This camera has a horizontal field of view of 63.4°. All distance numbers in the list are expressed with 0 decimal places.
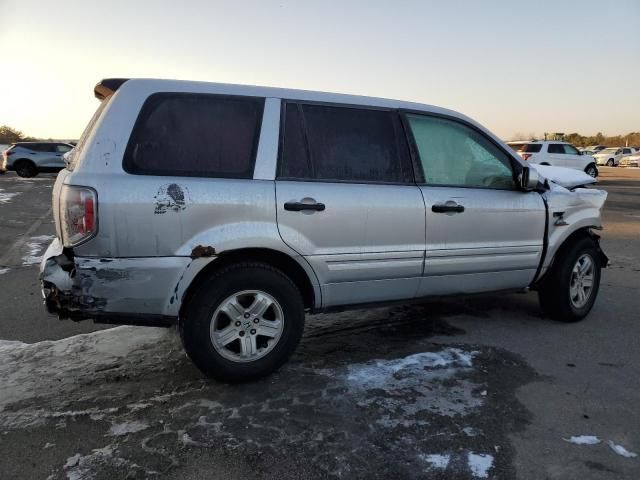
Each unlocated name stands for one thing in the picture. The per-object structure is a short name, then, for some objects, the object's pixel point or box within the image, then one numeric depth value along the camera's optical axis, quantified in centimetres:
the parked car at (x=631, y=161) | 4081
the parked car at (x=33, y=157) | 2367
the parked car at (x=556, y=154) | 2300
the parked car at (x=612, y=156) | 4603
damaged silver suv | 301
